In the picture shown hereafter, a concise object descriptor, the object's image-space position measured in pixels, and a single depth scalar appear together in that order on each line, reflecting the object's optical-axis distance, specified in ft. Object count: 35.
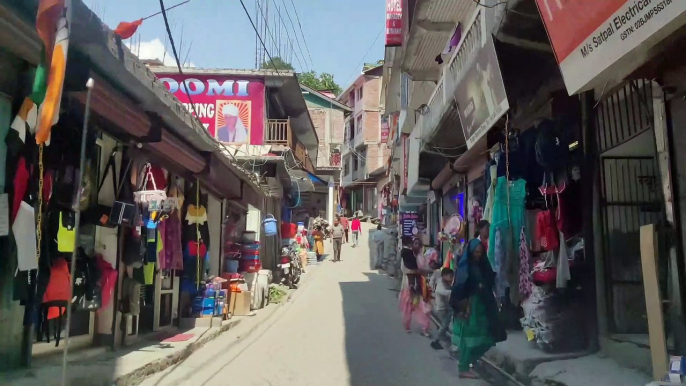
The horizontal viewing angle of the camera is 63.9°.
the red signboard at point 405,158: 67.27
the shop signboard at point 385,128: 129.59
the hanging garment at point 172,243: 27.71
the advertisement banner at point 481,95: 22.41
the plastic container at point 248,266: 46.21
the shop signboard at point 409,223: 69.41
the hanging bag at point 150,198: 23.02
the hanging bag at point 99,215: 20.27
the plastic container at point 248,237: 47.80
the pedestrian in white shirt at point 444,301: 31.40
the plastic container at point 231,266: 43.65
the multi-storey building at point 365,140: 152.25
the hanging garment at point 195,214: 31.45
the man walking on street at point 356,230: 111.55
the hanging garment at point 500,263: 22.11
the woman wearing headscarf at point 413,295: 35.70
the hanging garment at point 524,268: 21.98
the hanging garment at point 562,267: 21.07
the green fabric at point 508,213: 22.16
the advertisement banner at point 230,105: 63.36
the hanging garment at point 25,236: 15.24
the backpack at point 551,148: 21.49
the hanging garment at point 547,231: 21.77
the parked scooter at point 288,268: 58.34
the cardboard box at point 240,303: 38.19
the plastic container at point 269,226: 57.40
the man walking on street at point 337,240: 85.46
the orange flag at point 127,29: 17.44
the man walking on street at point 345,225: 114.32
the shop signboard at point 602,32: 10.89
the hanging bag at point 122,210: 21.09
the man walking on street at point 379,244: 77.54
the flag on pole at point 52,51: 11.27
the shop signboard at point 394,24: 75.20
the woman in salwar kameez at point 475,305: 23.32
